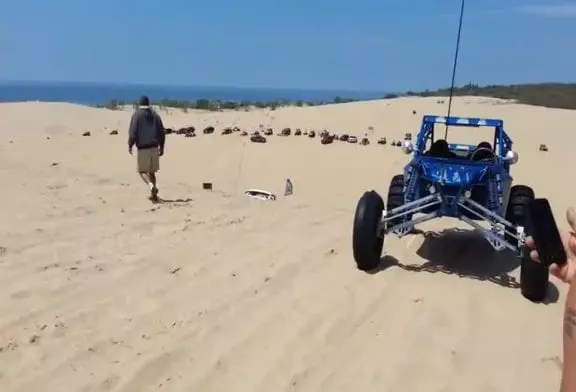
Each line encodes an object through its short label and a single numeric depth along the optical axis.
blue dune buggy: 6.18
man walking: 9.60
